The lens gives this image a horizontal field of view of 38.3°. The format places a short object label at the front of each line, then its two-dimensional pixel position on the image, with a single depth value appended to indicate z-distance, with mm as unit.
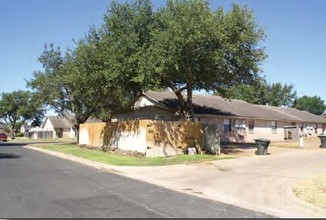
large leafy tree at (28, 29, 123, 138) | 32062
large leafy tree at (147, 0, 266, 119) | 26641
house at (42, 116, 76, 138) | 100888
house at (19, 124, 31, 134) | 138200
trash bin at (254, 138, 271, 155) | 28589
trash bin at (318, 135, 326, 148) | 36031
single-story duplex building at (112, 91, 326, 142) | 40031
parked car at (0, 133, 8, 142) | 69606
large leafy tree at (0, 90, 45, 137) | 112750
